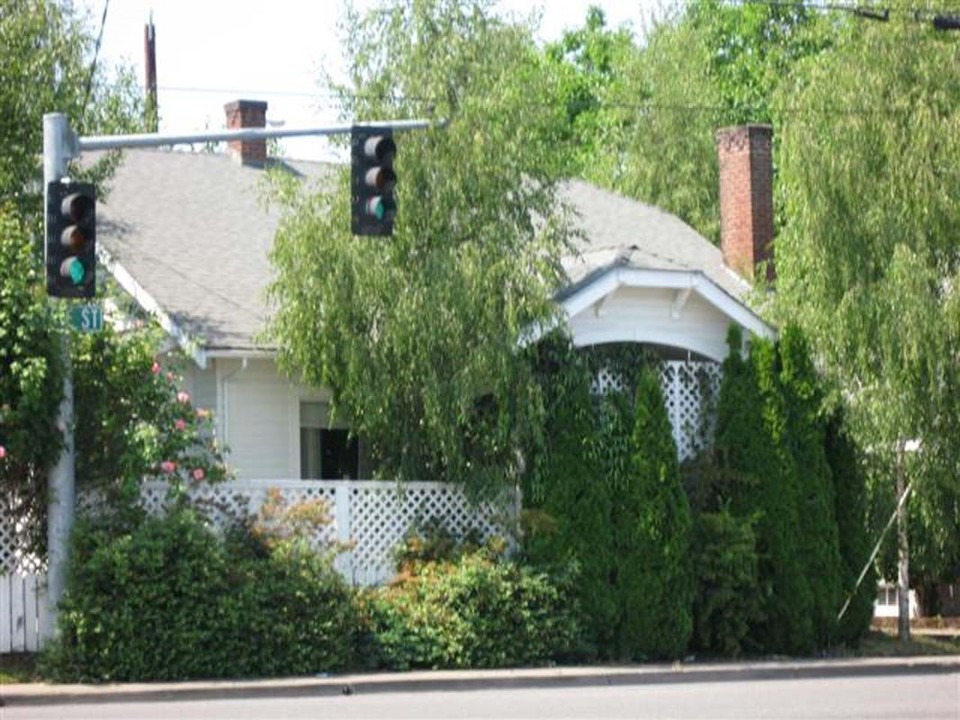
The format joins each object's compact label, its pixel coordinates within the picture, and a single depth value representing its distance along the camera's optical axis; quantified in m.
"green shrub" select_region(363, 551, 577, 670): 22.62
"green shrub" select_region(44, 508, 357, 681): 20.69
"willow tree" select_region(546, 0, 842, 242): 52.53
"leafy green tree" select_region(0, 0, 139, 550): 20.92
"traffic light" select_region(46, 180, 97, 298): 17.25
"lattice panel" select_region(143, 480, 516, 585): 23.72
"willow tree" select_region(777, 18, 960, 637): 25.81
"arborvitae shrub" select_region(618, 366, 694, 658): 24.31
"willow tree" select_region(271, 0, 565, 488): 23.88
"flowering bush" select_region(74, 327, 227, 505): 21.89
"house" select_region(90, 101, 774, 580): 25.47
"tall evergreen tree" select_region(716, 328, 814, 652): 25.45
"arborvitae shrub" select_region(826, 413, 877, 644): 26.39
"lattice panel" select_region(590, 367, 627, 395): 25.45
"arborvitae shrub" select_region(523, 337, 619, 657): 24.08
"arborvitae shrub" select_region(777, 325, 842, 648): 25.77
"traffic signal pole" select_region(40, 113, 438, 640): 17.73
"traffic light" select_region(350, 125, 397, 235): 17.56
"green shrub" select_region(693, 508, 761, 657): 24.81
